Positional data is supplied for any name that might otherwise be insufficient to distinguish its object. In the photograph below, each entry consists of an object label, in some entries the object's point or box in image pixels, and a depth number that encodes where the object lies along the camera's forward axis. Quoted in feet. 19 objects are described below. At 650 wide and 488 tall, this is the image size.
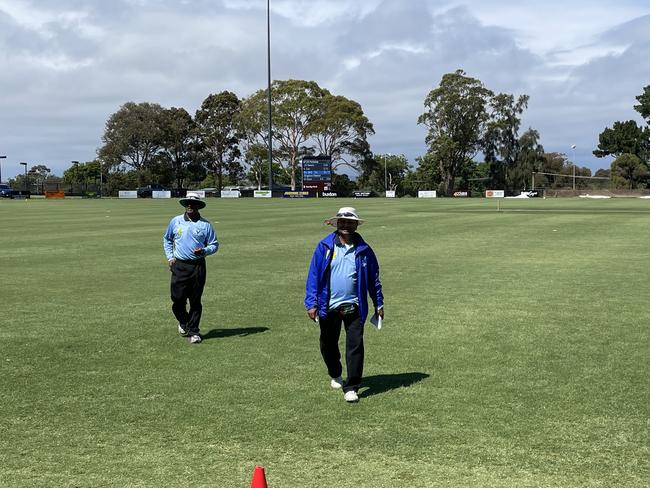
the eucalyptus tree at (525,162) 371.76
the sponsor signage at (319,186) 309.83
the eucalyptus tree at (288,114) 341.41
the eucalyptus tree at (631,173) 359.87
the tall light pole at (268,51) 278.46
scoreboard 309.01
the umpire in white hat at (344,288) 20.29
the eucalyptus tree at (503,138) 365.20
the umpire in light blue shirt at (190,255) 27.73
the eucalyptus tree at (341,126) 343.87
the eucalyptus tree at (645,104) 374.63
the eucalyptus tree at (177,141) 382.63
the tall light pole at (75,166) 488.85
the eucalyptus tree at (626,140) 372.38
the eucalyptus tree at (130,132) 367.45
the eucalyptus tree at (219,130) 384.95
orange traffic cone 10.48
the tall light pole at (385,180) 404.16
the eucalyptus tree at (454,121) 354.95
